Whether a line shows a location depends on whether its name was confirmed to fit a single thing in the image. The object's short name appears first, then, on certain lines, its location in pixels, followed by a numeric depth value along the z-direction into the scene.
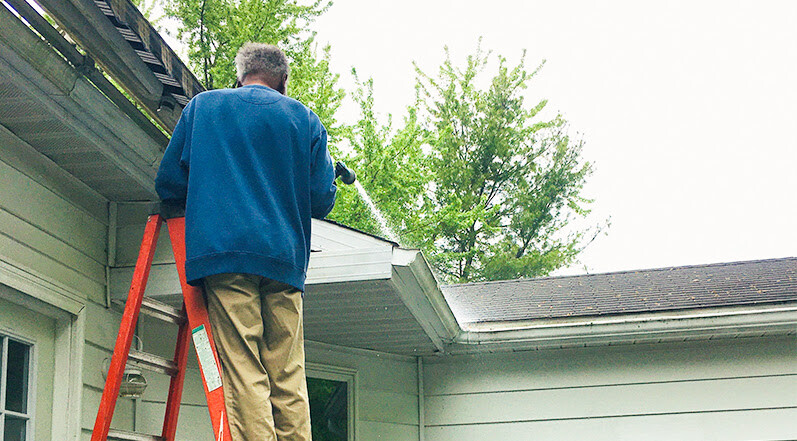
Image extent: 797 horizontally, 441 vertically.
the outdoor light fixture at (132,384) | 3.45
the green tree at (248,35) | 14.17
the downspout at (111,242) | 3.65
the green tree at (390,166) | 15.80
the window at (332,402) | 5.38
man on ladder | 2.23
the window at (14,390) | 3.00
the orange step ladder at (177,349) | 2.21
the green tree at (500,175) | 18.44
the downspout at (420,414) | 5.73
